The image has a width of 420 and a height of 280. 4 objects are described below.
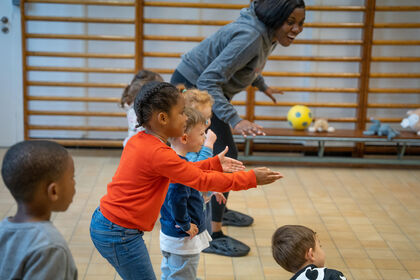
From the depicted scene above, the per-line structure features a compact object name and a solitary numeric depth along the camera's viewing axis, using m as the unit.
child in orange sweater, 1.80
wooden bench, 5.00
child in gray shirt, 1.19
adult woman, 2.65
